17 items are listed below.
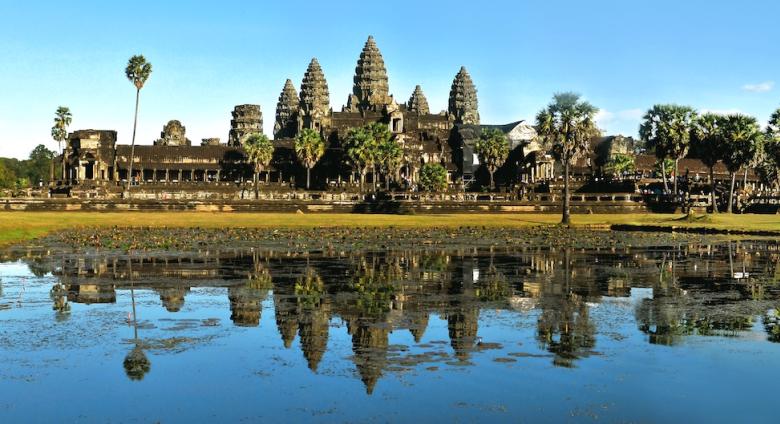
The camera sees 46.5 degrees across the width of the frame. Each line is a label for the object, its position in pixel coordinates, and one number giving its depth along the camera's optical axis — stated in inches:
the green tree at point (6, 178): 6559.1
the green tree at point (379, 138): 4945.9
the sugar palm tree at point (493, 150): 5049.2
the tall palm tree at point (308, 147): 5113.2
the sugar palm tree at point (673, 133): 3801.7
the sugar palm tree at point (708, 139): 3661.4
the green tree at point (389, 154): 4968.0
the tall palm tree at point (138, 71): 4345.5
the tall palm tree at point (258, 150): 5226.4
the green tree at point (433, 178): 5054.1
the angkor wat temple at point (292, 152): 5374.0
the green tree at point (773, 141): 3801.7
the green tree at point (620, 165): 5157.5
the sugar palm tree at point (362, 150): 4901.6
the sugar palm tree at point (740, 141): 3570.4
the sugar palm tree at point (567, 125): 2780.5
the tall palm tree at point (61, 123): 5275.6
